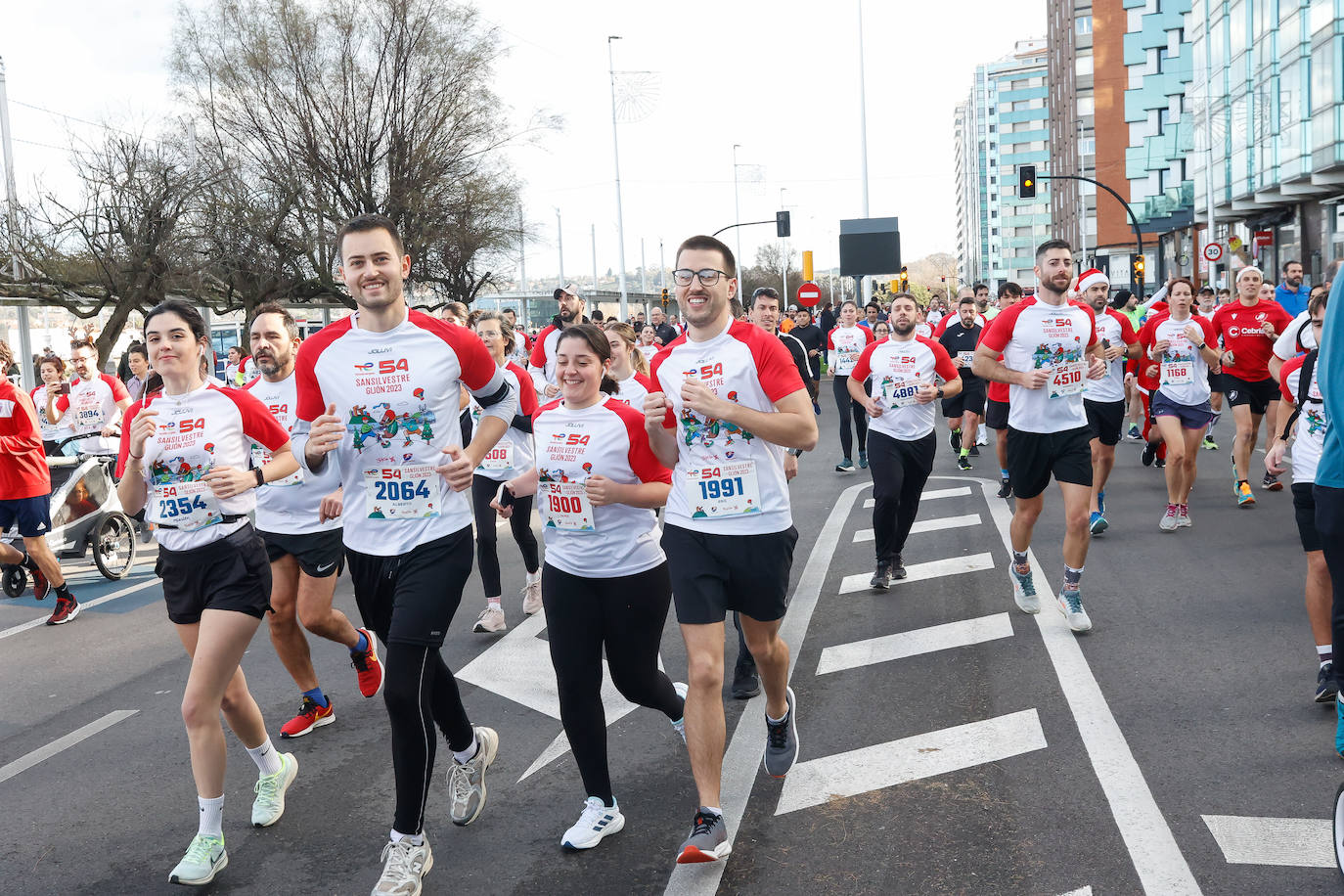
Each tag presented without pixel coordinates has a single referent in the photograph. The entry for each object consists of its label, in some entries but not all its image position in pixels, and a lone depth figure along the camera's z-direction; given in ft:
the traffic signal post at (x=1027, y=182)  129.59
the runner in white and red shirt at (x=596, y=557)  14.14
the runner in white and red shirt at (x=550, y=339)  32.60
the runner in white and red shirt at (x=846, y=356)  49.39
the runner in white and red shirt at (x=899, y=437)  27.37
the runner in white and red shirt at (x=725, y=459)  14.10
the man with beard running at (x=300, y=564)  19.06
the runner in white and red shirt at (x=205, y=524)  14.17
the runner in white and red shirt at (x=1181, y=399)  32.96
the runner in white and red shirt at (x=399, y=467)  13.11
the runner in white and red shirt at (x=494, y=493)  24.97
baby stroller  33.45
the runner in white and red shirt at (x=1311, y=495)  17.75
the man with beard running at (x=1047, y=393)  23.53
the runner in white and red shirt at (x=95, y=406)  38.22
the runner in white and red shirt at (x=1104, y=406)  32.35
